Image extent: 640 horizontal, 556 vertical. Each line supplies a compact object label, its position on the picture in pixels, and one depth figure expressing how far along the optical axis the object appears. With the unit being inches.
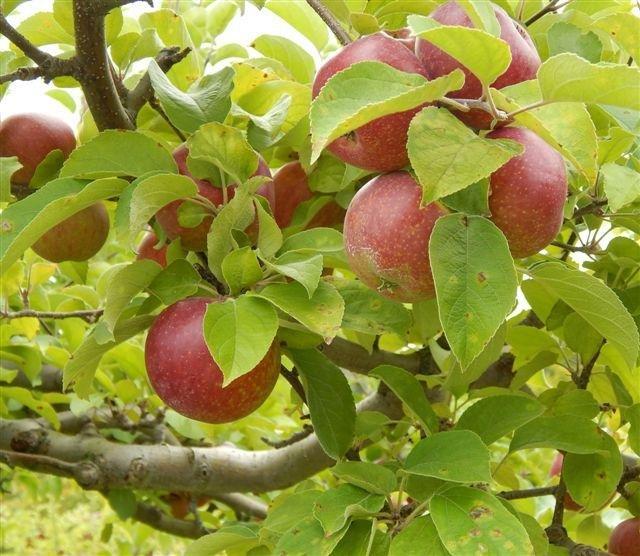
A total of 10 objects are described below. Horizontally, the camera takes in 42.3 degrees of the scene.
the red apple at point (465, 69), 28.0
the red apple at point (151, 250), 45.7
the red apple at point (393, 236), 28.6
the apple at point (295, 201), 45.3
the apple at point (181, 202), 38.9
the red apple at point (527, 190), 28.1
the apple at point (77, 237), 48.5
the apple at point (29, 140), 47.4
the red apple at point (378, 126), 28.0
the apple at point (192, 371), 35.9
